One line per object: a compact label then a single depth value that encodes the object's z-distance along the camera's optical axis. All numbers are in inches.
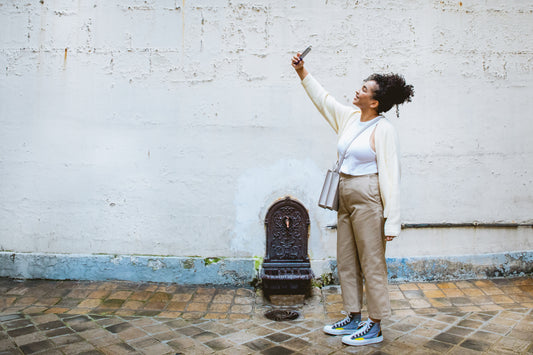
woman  106.7
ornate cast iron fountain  158.2
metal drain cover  133.7
